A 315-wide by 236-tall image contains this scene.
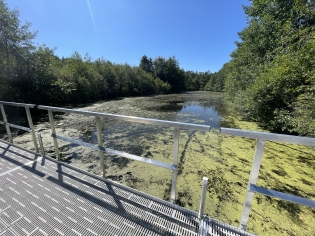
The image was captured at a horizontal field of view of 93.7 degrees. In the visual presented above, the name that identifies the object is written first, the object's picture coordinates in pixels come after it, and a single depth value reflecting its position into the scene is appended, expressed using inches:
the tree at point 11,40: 285.3
